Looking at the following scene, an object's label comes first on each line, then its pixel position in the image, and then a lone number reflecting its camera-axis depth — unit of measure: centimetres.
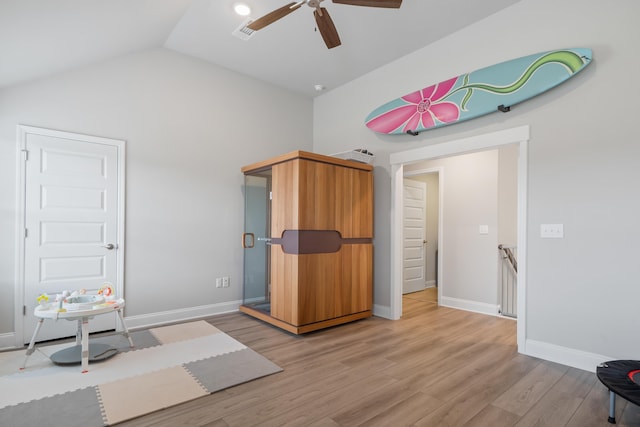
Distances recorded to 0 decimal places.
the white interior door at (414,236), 602
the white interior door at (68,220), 325
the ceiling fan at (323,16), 244
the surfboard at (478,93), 287
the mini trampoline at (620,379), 190
